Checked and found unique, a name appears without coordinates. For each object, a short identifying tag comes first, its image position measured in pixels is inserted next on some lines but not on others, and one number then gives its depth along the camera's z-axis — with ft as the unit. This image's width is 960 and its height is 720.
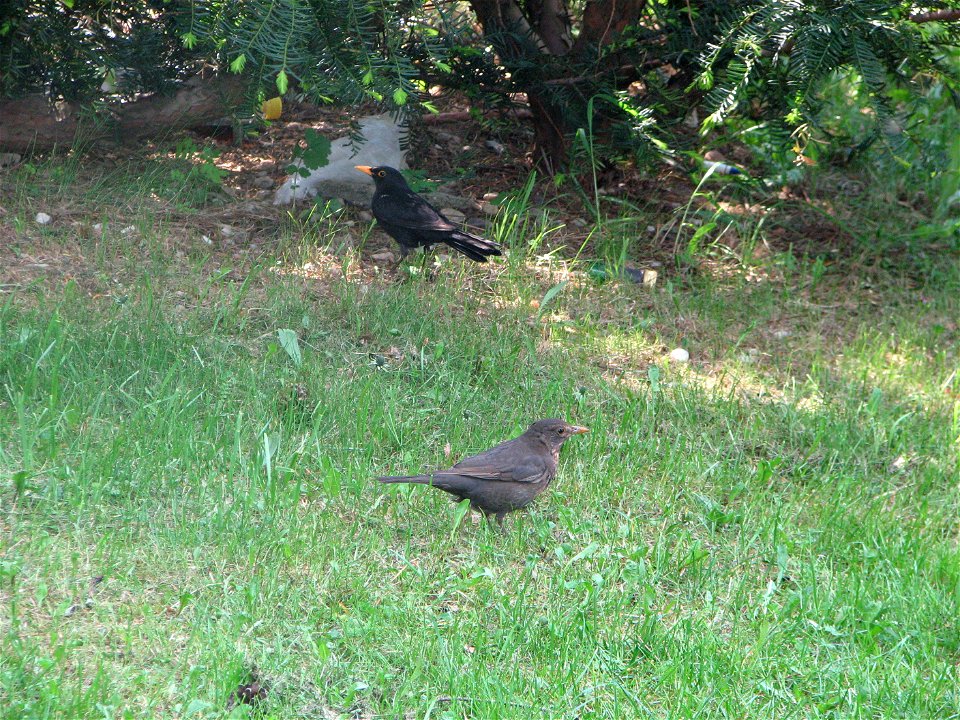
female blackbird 28.30
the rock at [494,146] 54.24
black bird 42.96
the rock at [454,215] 48.11
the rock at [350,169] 49.14
